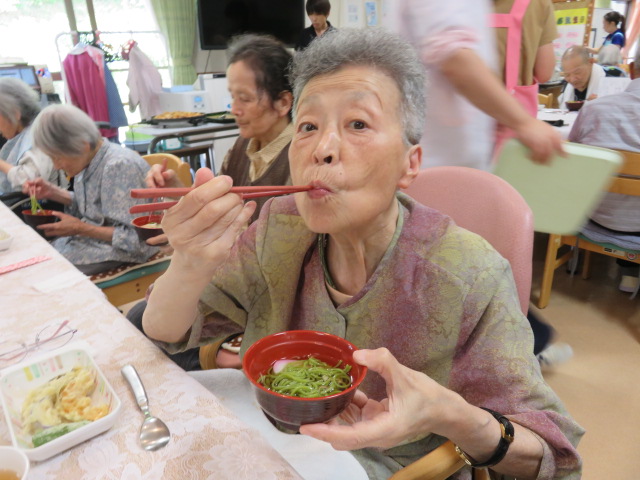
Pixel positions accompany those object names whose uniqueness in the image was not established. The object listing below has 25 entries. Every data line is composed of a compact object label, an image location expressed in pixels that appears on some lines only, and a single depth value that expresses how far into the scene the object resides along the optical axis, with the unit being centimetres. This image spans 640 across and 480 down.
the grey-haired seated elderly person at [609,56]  632
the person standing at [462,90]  144
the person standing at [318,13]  514
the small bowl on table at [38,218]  225
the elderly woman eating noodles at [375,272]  89
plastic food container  79
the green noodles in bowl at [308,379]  79
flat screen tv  659
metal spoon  82
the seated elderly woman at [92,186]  235
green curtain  680
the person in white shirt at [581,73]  479
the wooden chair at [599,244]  247
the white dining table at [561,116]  338
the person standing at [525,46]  177
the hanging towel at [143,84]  593
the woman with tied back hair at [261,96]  215
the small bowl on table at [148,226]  177
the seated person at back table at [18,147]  294
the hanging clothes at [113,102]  547
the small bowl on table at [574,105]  405
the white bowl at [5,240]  171
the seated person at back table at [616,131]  252
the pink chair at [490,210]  115
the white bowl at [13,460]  69
